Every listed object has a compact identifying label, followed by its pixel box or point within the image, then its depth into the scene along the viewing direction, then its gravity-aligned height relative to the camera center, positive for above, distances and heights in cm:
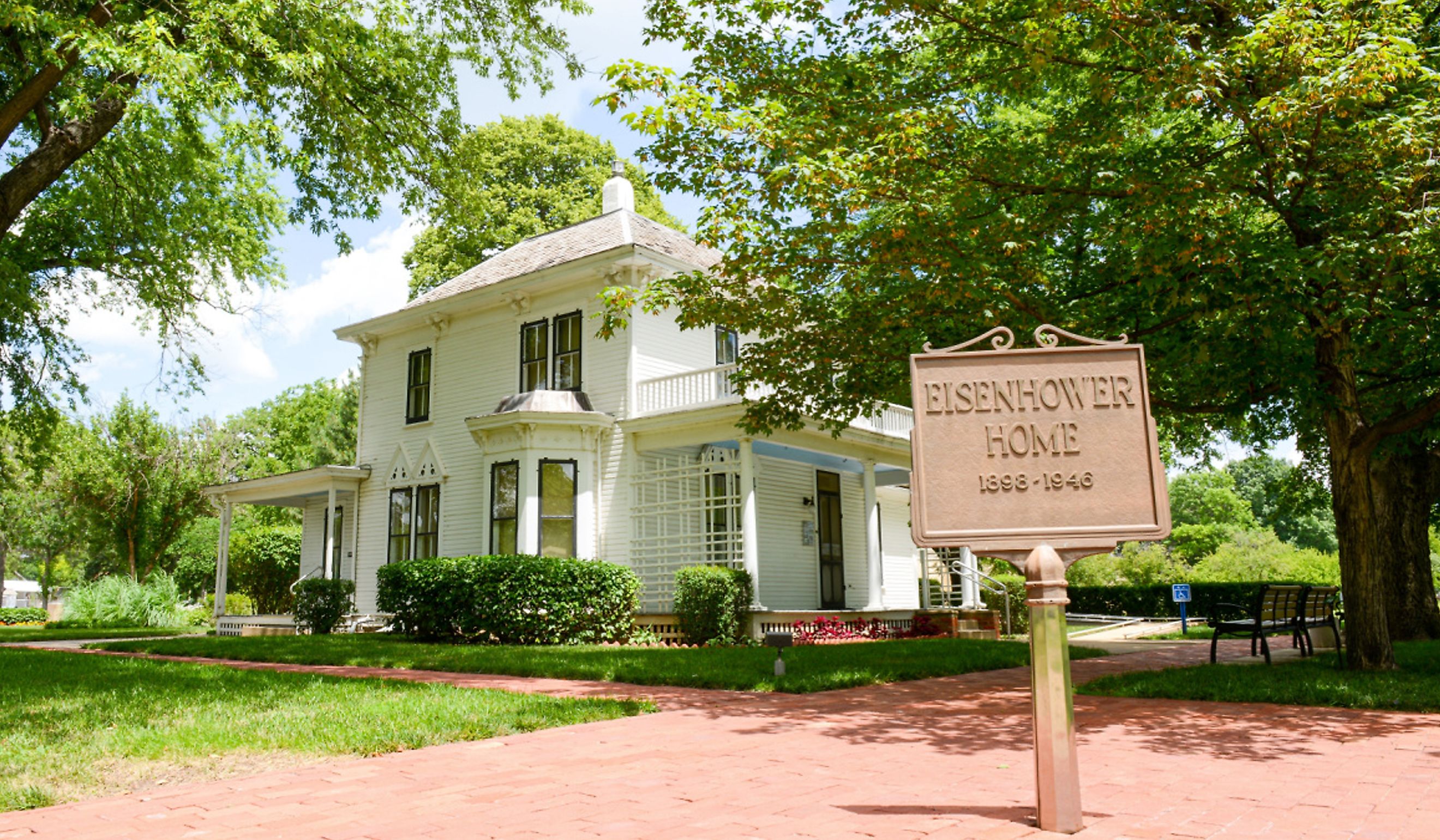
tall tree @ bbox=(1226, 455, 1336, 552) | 2436 +320
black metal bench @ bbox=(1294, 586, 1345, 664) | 1221 -47
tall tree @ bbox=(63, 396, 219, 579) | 3475 +403
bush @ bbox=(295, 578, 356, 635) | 2078 -22
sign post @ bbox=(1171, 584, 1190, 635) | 2062 -40
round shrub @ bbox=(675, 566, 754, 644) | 1673 -33
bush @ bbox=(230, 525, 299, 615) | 2898 +72
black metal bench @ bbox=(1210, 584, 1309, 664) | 1143 -49
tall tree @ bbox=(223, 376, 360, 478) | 4912 +870
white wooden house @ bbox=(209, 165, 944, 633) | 1889 +264
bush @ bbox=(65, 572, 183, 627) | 2686 -22
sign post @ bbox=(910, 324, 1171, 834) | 439 +49
